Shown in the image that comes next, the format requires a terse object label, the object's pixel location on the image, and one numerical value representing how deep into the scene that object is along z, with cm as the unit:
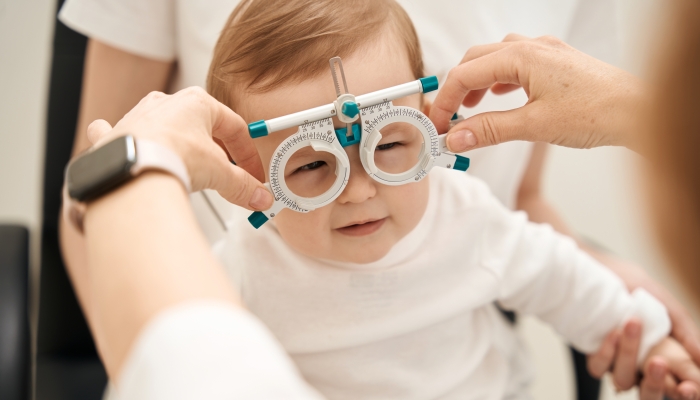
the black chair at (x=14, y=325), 73
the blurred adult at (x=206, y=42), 91
